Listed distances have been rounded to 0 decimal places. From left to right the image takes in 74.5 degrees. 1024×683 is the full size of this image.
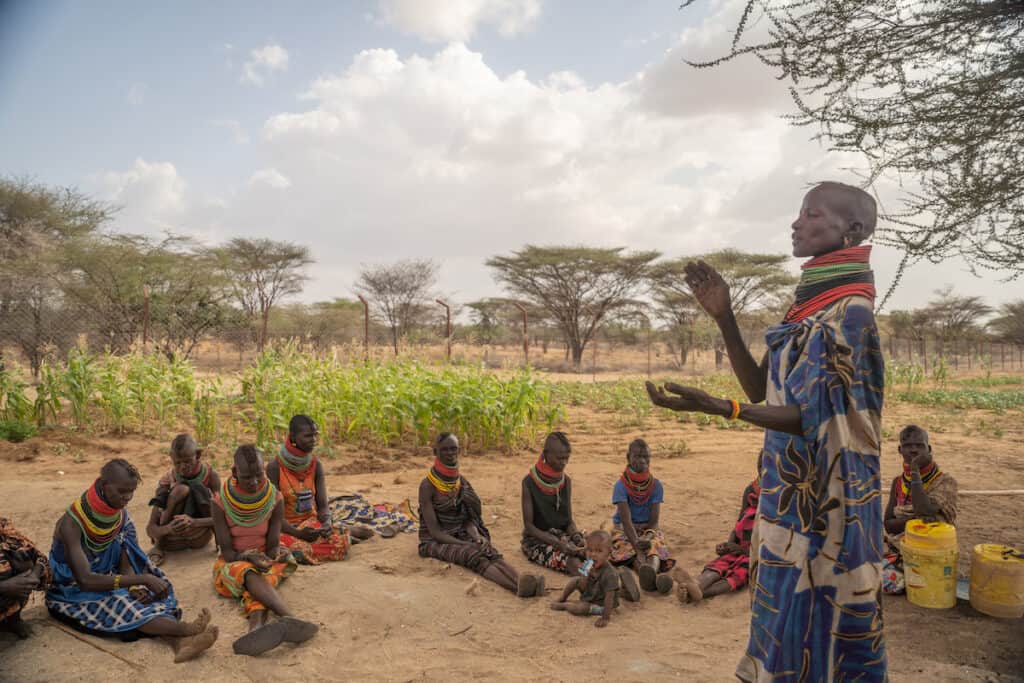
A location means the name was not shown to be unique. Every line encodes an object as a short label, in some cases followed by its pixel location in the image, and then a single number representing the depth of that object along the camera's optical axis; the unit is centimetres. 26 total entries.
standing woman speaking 189
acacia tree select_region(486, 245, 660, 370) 2634
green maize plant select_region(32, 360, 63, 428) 771
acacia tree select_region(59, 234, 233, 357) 1662
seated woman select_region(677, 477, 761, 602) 381
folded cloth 504
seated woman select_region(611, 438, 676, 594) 433
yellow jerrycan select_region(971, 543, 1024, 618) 338
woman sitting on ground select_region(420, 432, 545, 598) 423
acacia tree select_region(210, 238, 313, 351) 2391
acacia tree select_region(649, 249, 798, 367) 2677
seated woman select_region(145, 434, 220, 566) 429
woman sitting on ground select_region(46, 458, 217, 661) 316
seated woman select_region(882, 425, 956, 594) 390
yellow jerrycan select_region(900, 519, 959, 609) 352
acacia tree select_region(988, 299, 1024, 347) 2753
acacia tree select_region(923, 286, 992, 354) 2944
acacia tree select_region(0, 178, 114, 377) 1423
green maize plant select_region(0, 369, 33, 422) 764
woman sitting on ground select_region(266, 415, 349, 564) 435
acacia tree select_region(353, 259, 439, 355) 2931
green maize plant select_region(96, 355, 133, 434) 773
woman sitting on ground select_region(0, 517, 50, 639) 300
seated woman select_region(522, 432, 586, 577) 438
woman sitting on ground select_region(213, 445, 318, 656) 346
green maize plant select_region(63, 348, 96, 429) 762
